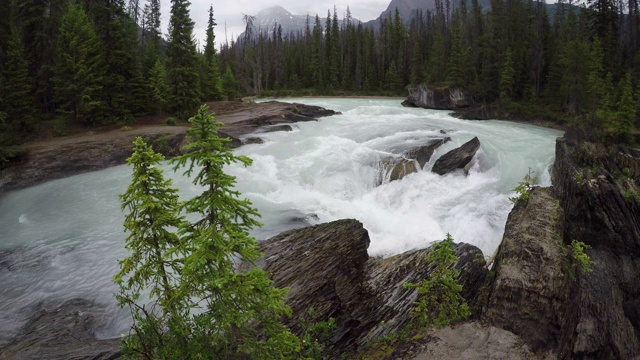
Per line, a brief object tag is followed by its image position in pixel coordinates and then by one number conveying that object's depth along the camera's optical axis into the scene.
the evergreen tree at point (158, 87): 35.91
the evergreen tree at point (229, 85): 56.31
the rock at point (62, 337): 8.14
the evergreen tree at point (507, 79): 46.03
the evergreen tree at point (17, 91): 28.14
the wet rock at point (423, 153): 21.67
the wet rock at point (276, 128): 31.58
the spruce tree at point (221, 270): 5.58
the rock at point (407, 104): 58.03
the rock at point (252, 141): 27.98
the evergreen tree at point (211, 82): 48.31
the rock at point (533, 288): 8.23
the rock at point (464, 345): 6.75
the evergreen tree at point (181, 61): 36.69
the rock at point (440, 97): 52.00
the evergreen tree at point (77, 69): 30.02
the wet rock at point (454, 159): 21.03
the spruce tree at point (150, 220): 6.59
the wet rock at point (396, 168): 20.56
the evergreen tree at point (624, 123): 24.88
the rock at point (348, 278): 9.04
